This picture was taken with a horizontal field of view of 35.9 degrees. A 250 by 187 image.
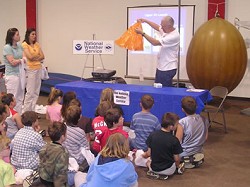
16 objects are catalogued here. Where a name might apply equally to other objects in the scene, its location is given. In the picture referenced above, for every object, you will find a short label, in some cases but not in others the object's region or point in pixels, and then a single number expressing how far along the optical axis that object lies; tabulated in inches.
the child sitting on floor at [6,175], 89.1
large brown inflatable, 253.6
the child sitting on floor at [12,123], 156.0
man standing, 201.9
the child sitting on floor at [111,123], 130.6
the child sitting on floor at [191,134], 148.9
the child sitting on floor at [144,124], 150.9
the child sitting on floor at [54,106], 171.0
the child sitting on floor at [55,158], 112.2
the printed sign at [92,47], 281.7
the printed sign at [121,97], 188.1
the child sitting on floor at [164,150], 131.5
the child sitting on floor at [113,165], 92.6
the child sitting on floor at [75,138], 131.1
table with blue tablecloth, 177.5
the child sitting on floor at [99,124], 140.0
